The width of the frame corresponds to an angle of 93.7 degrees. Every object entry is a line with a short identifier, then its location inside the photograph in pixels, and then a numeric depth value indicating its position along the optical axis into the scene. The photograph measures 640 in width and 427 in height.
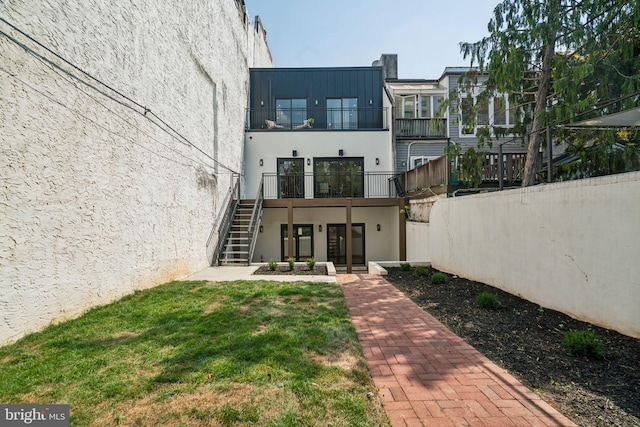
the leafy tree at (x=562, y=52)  6.08
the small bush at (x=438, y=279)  6.69
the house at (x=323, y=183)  13.09
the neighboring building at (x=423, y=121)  13.46
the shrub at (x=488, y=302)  4.78
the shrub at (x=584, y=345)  3.02
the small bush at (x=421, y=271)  7.50
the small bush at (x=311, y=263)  8.53
